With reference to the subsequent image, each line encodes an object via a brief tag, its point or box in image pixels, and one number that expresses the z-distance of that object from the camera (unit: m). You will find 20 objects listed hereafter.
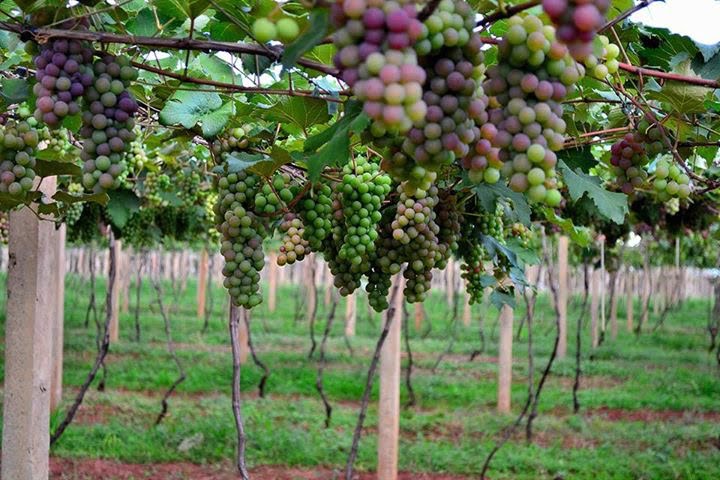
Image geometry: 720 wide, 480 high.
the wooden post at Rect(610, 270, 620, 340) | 11.03
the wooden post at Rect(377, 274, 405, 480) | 4.71
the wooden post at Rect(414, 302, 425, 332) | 14.49
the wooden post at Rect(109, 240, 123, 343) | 10.52
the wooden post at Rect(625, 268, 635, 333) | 15.33
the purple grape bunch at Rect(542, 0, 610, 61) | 0.69
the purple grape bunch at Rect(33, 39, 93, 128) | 1.22
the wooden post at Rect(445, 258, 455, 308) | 18.87
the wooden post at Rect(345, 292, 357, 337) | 11.78
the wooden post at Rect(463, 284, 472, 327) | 15.72
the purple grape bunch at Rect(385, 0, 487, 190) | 0.86
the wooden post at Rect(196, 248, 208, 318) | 13.82
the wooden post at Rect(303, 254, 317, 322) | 14.95
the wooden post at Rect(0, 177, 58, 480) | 2.70
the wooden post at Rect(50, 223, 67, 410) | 6.28
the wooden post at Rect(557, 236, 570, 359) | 9.13
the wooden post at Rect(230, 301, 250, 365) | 8.55
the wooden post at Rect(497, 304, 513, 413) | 7.09
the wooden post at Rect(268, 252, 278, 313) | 16.87
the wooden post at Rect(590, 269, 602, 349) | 11.91
